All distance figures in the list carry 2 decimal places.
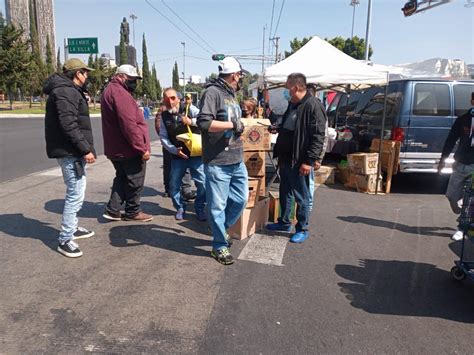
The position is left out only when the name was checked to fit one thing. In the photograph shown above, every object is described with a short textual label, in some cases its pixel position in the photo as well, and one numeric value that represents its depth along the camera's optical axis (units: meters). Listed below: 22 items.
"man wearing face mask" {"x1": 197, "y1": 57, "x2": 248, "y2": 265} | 3.50
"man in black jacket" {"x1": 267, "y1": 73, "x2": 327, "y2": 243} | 4.29
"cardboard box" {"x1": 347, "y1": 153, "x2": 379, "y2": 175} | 7.16
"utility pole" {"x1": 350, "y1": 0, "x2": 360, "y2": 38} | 34.03
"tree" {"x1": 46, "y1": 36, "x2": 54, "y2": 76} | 46.45
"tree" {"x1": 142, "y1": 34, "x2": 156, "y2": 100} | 66.38
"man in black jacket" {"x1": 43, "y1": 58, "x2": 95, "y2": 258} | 3.66
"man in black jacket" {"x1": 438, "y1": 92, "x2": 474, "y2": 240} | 4.55
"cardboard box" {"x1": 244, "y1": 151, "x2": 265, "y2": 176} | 5.33
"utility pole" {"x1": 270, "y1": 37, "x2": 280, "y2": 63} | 44.03
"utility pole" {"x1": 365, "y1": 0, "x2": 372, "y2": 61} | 18.44
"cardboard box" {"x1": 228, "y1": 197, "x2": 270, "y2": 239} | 4.57
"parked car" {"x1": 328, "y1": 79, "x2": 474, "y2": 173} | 6.93
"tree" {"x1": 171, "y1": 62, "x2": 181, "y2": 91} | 98.01
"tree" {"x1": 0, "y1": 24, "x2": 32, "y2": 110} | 31.84
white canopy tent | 7.00
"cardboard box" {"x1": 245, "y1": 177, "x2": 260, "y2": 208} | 4.72
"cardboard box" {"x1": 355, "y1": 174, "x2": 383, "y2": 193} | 7.28
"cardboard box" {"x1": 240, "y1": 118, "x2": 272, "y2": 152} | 5.28
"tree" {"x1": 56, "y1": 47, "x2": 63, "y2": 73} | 65.24
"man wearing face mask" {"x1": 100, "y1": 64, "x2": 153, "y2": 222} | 4.48
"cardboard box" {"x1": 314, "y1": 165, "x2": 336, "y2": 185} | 8.04
